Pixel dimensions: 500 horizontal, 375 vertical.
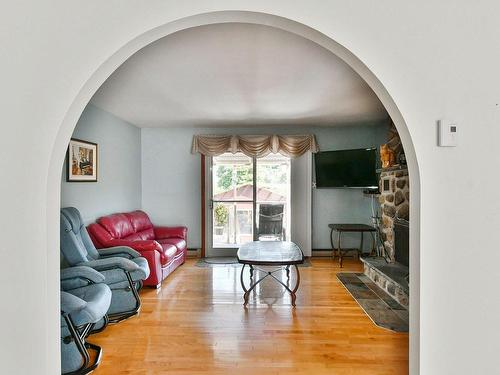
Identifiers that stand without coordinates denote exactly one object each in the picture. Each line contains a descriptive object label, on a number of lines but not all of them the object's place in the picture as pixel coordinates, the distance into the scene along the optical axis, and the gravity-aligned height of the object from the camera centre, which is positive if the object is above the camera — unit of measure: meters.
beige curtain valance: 5.71 +0.73
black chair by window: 5.92 -0.68
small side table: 5.19 -0.74
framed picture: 3.73 +0.30
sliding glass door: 5.92 -0.14
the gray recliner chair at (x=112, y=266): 3.03 -0.80
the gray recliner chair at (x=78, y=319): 2.11 -0.93
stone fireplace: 3.70 -0.73
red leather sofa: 3.90 -0.76
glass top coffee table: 3.37 -0.81
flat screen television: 5.25 +0.27
